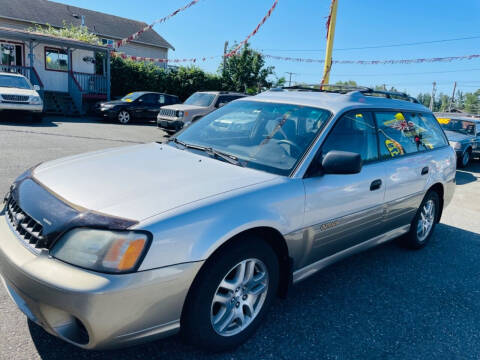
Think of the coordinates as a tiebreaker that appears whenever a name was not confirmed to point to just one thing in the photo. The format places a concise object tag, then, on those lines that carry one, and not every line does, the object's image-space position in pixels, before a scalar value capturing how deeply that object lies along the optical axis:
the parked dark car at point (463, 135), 11.45
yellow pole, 9.41
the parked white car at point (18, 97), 12.52
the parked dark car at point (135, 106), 16.03
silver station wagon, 1.92
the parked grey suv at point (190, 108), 12.52
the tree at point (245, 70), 27.85
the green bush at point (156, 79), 21.05
